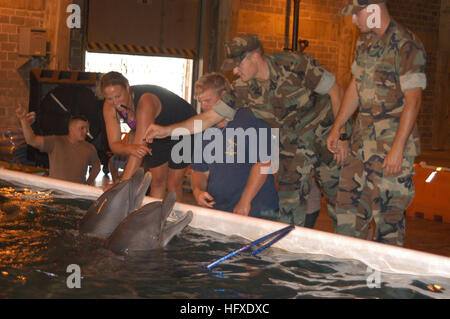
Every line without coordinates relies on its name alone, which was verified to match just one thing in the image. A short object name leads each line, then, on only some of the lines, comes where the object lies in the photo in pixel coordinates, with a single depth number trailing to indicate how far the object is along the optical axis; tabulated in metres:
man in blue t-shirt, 4.23
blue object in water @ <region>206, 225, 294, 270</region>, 3.11
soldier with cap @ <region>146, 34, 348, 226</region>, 4.39
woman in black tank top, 4.74
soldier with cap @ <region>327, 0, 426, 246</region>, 3.87
